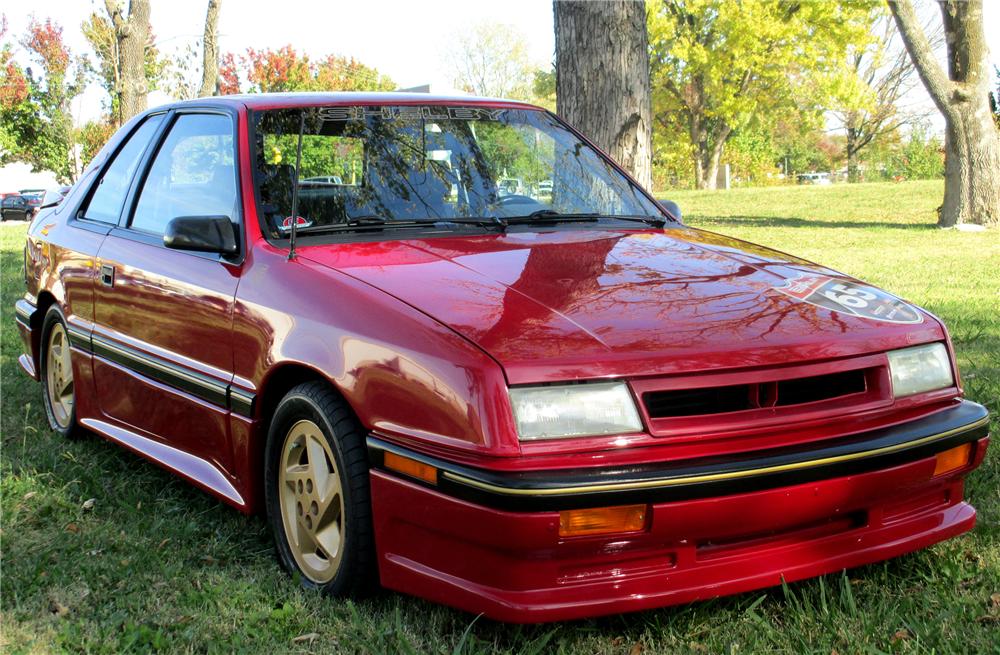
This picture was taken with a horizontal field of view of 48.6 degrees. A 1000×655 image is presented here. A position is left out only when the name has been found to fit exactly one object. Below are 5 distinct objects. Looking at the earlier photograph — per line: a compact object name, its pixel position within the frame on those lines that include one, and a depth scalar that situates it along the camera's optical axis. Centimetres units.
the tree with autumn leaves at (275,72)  3678
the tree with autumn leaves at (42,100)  4016
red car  270
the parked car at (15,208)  3922
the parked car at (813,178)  6525
